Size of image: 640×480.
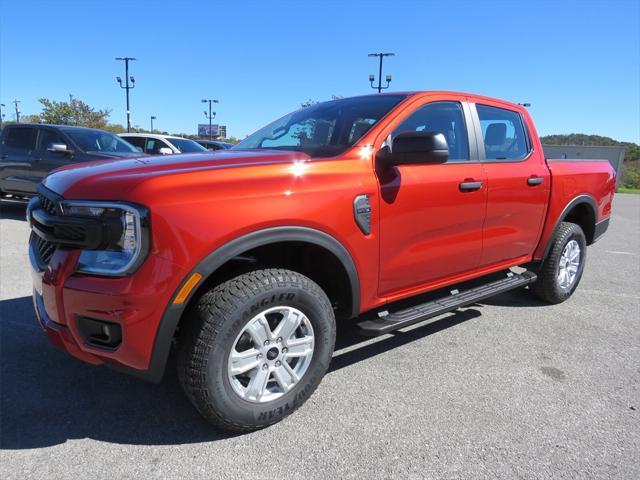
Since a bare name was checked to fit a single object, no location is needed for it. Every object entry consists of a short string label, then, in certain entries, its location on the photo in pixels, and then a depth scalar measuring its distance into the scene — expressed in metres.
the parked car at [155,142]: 11.87
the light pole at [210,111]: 53.55
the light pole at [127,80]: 35.94
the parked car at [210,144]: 16.06
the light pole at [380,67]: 28.23
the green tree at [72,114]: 33.88
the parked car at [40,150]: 7.64
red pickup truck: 1.96
